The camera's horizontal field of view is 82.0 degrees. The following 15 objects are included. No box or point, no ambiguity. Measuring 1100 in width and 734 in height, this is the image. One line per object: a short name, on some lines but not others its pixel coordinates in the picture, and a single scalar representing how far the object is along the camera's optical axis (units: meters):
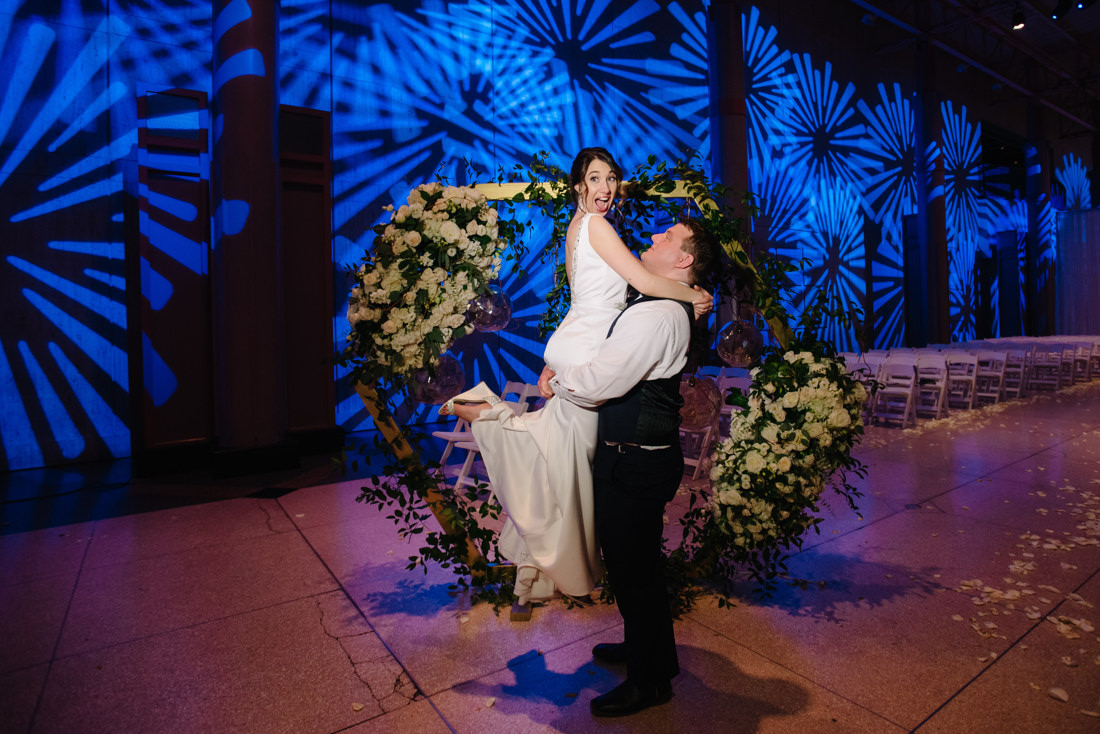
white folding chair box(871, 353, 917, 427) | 7.29
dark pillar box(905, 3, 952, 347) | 14.53
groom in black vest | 1.84
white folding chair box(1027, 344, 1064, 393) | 10.56
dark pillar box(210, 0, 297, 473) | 5.45
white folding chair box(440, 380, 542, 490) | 4.64
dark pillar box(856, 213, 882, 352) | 14.74
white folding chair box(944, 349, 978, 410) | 8.30
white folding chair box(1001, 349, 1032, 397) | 9.66
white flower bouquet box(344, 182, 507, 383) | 2.54
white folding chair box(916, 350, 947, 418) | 7.78
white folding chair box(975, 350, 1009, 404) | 8.84
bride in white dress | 2.04
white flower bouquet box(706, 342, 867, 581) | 2.55
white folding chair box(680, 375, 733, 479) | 4.76
